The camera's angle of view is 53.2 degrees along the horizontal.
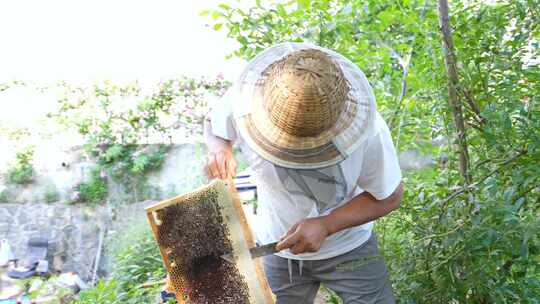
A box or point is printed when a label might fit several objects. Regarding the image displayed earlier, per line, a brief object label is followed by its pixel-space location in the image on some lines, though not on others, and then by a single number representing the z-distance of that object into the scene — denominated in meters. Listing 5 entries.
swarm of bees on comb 1.67
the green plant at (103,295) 2.69
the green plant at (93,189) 7.95
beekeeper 1.39
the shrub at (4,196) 7.93
